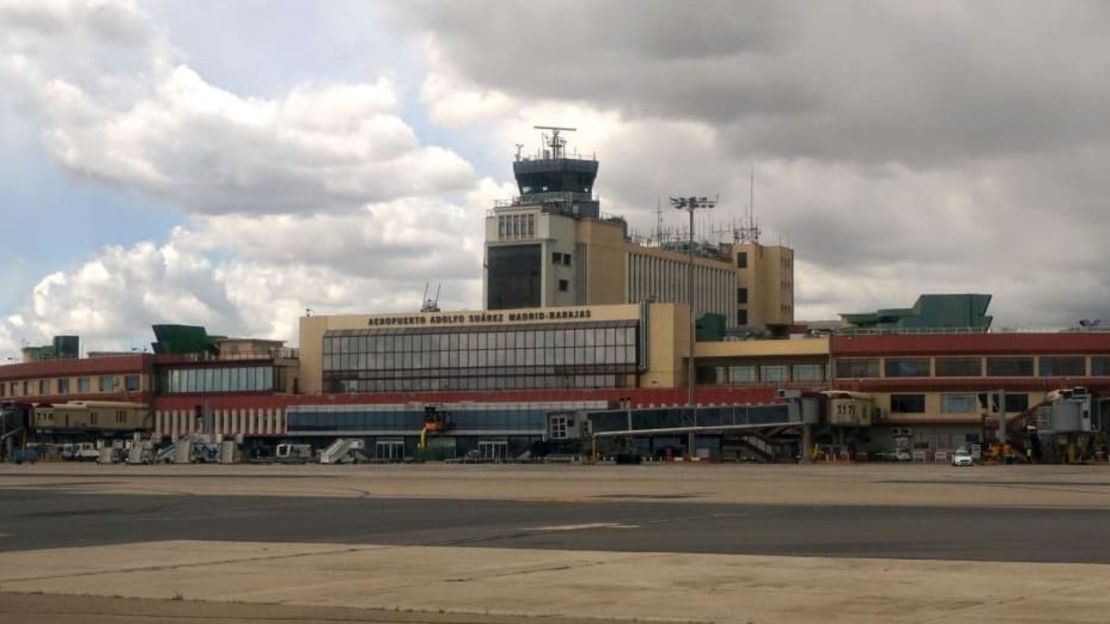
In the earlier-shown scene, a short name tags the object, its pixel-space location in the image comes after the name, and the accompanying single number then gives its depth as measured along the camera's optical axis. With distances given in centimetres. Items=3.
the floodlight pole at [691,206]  16575
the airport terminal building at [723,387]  16100
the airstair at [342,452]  16512
